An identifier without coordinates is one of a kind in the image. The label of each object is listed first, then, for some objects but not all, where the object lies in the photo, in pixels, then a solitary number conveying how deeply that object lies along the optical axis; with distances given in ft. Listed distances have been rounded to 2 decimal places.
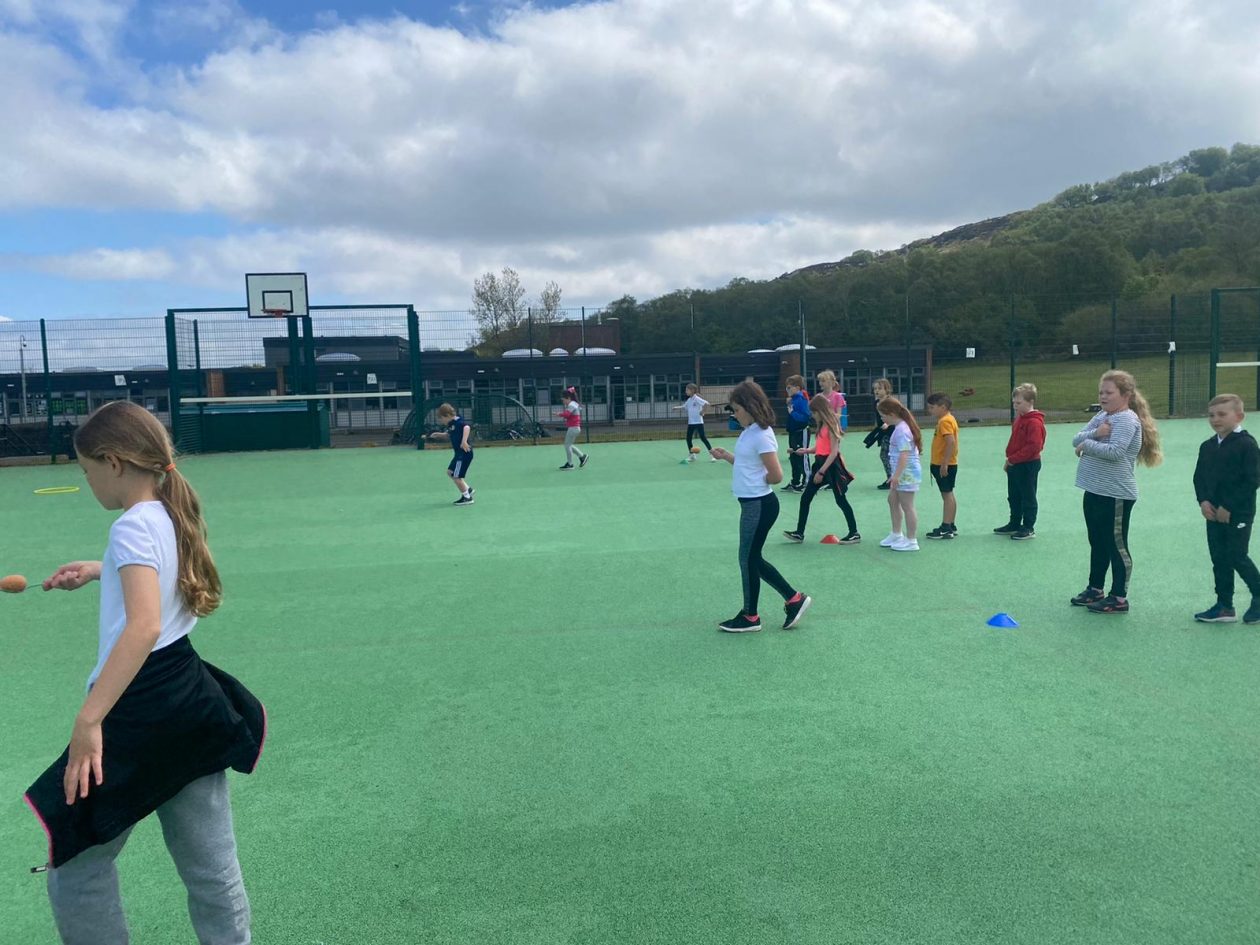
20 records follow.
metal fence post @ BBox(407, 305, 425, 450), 81.05
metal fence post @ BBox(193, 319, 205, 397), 77.92
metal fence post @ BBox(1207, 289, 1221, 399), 90.38
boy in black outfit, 19.90
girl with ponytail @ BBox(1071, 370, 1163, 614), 21.65
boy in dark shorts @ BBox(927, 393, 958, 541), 32.27
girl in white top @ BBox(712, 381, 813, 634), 20.71
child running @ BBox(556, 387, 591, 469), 59.72
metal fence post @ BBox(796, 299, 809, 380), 98.78
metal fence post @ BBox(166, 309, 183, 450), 76.95
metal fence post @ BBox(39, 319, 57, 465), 74.94
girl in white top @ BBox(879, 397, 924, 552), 29.68
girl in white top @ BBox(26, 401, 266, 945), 7.56
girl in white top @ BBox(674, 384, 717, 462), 60.95
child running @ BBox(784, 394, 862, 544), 31.42
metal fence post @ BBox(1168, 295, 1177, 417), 92.07
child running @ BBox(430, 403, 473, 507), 43.91
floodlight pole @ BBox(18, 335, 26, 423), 75.77
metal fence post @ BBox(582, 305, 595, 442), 120.04
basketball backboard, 77.77
